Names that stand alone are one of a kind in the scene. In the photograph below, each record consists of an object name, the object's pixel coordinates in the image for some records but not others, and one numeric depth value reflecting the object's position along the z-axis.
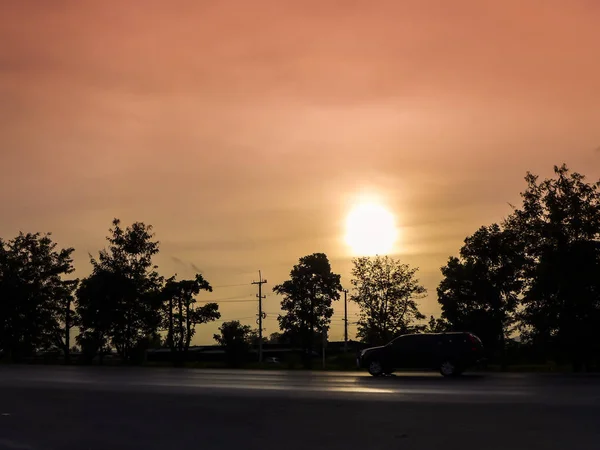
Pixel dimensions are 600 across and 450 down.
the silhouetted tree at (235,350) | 51.66
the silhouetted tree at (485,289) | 60.88
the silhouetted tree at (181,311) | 70.12
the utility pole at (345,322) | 123.81
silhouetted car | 31.19
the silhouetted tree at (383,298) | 72.69
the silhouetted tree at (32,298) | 74.62
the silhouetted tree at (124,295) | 63.25
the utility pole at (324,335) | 42.21
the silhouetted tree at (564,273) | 42.00
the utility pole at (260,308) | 93.99
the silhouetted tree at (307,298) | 87.25
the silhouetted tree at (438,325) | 65.77
